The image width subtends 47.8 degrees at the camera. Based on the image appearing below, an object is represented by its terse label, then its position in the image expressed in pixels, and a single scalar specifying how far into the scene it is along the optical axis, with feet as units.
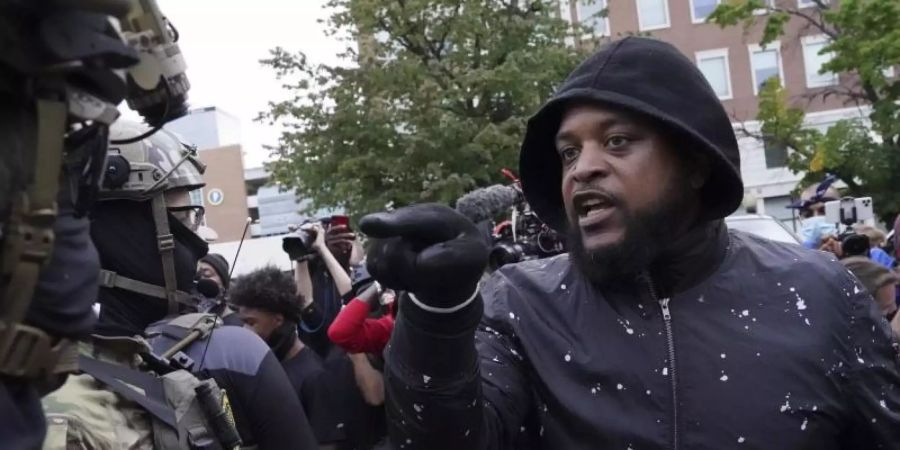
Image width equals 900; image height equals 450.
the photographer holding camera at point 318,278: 17.49
